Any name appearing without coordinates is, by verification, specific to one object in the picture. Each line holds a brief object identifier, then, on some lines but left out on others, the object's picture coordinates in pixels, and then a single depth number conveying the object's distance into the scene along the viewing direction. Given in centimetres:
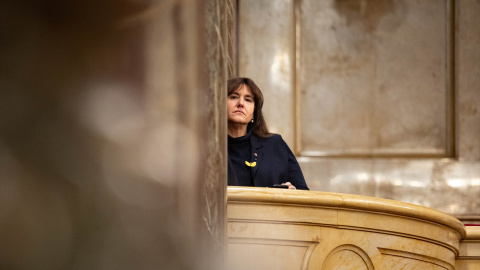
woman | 1154
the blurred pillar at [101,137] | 309
